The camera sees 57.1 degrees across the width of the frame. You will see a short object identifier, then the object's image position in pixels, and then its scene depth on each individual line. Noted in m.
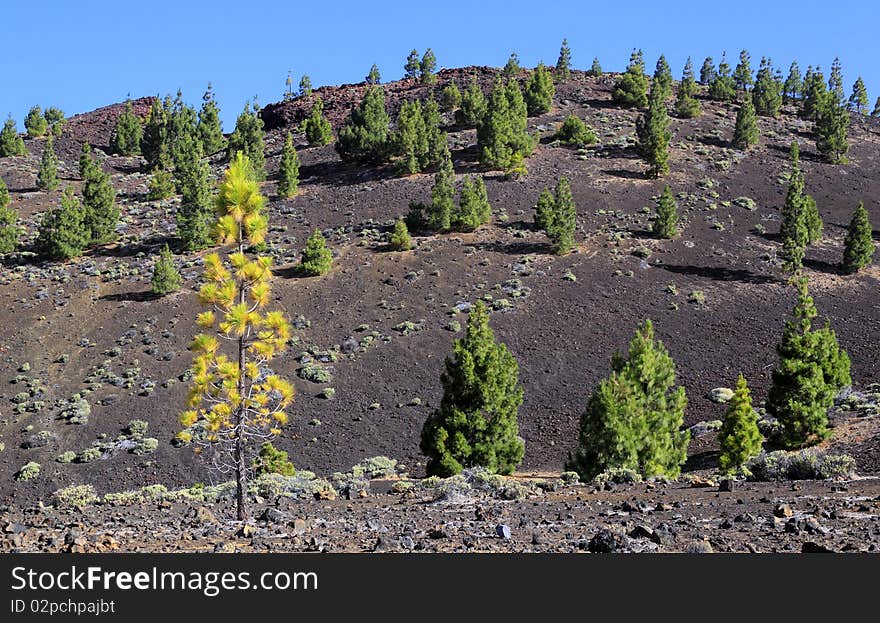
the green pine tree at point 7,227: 59.31
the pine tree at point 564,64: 104.81
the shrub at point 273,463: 27.52
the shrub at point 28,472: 34.50
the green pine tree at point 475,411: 25.22
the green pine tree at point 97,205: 61.25
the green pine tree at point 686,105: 88.50
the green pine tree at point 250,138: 72.94
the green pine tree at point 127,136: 94.69
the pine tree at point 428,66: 109.06
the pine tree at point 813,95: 92.82
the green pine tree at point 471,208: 60.50
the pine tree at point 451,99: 93.50
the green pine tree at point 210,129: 90.69
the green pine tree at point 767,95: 93.81
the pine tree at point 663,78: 88.81
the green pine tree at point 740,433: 27.95
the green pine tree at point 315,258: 55.59
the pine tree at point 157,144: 85.19
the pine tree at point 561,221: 58.28
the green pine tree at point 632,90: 93.94
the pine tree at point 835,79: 107.56
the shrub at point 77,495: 19.95
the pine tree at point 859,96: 111.44
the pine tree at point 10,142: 88.75
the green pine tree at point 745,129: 80.69
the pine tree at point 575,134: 79.69
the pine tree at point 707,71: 111.81
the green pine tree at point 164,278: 52.59
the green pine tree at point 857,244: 55.47
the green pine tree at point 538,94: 88.44
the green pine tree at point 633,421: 23.39
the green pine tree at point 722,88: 98.06
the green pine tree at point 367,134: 75.31
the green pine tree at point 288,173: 70.06
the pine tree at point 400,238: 58.19
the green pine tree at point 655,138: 71.44
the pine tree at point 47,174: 75.50
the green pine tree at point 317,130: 86.56
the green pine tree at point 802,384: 29.20
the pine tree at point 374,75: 113.12
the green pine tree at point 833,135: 79.00
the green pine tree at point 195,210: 58.16
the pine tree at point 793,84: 105.06
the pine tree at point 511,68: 104.25
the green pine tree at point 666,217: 60.34
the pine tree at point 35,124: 102.06
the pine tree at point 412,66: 113.06
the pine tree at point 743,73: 105.25
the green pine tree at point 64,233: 58.62
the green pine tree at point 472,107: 83.50
